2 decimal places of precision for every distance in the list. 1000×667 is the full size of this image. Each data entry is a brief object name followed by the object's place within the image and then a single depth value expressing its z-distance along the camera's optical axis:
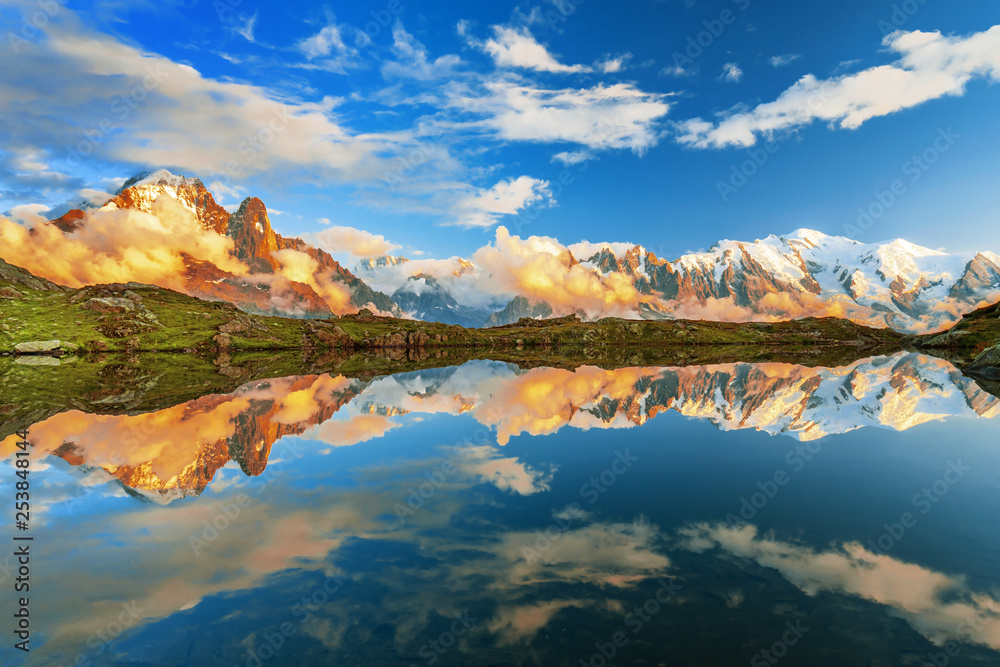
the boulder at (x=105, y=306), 194.04
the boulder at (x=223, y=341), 191.38
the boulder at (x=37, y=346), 145.12
